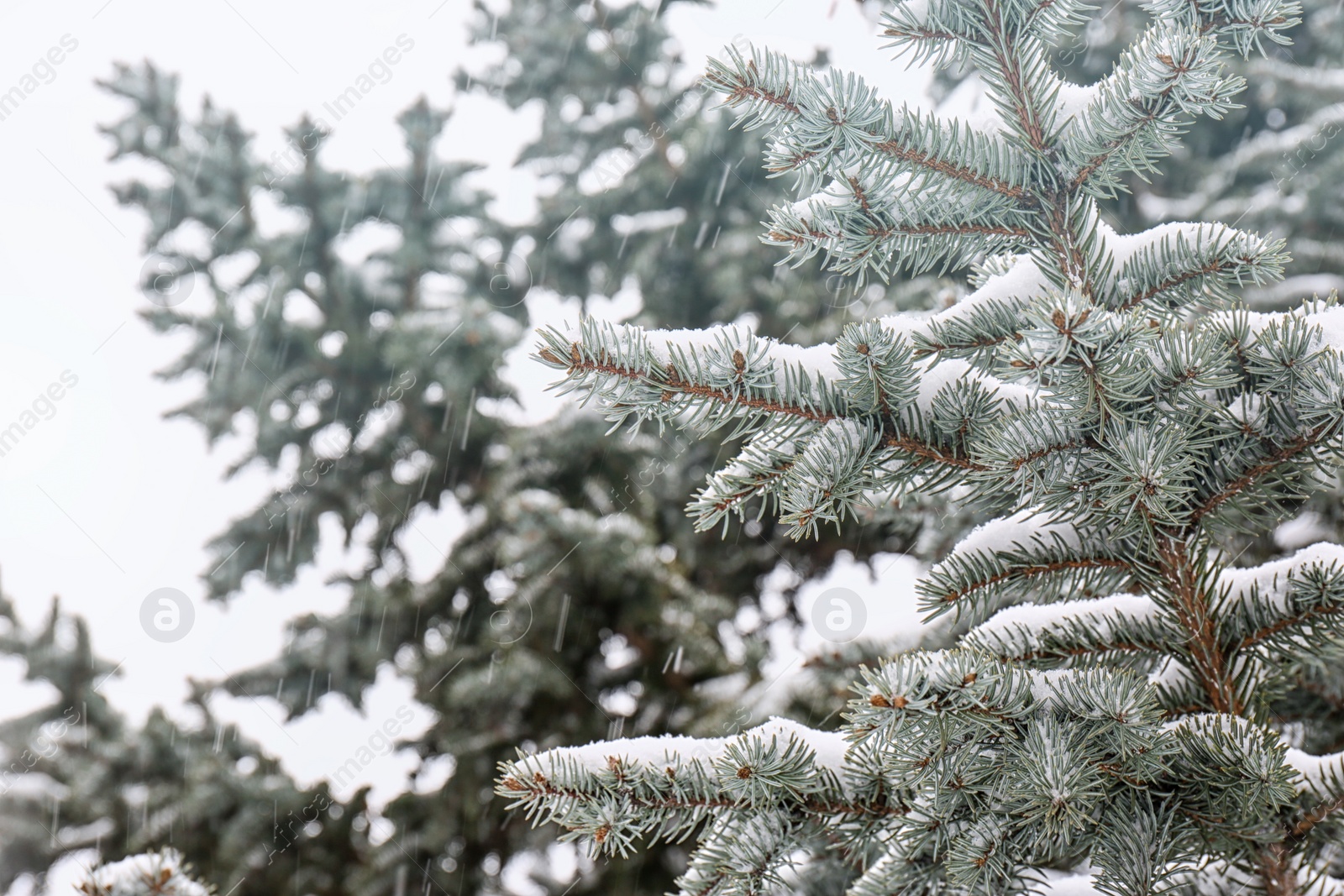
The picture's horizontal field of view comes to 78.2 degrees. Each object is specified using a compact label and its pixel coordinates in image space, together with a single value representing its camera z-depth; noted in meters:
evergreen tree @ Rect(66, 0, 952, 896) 4.03
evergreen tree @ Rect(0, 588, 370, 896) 4.02
